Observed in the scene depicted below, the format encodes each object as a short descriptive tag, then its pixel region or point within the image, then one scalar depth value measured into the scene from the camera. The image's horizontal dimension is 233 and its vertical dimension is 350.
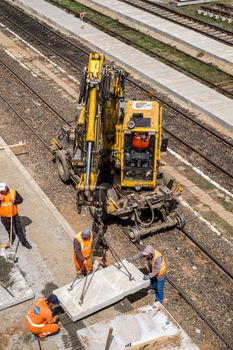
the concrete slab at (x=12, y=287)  10.62
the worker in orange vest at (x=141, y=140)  12.59
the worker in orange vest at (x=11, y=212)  11.79
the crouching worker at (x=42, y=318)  9.50
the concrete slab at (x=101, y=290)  10.16
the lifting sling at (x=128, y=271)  10.85
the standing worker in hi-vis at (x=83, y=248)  10.87
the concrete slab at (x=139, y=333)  9.20
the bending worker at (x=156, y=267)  10.68
